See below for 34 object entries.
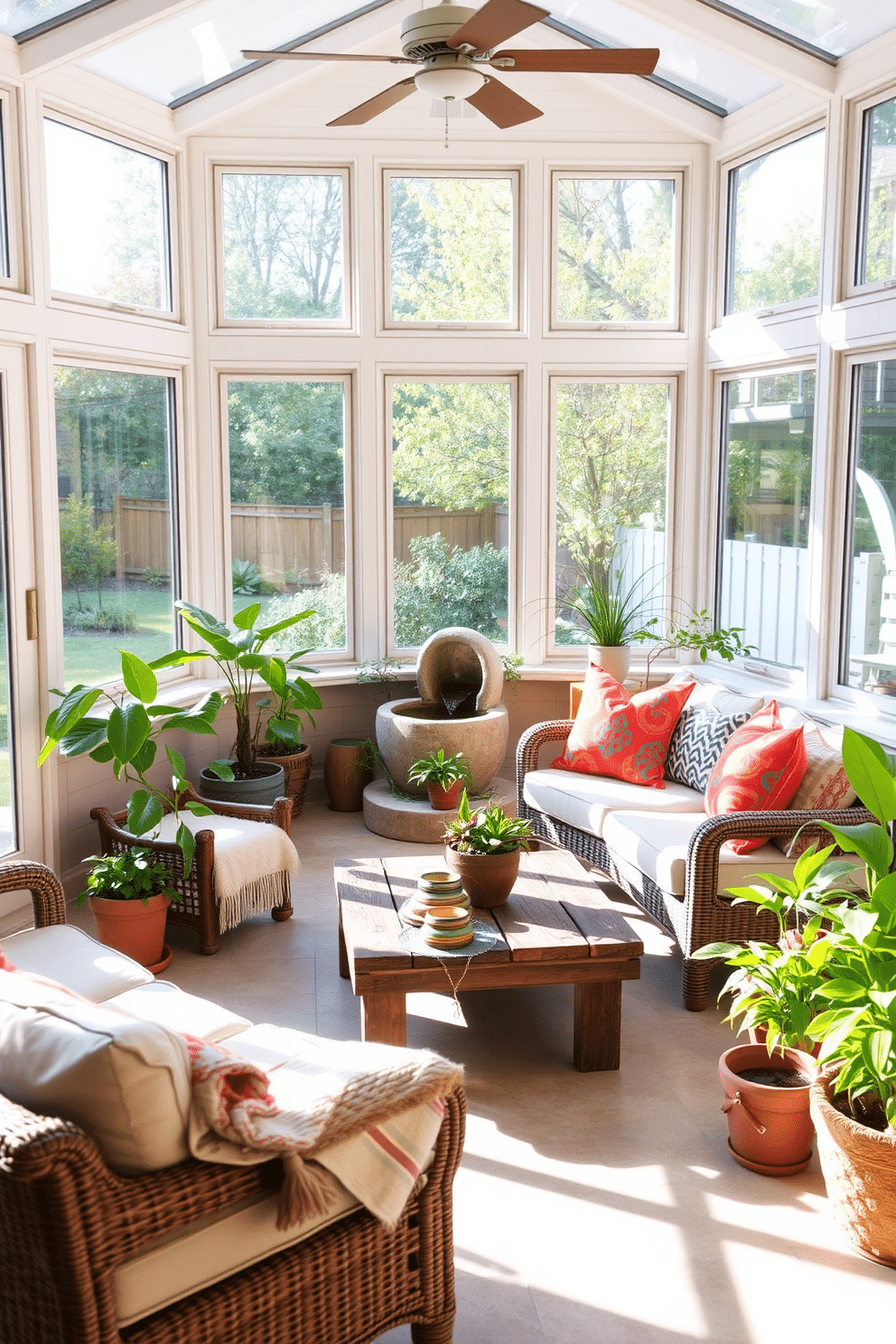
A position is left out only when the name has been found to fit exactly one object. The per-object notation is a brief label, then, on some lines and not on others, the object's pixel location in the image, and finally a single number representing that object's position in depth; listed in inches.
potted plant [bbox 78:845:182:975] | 160.7
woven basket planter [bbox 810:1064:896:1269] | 98.7
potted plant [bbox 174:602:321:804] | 207.0
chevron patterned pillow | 183.9
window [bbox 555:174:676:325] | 240.8
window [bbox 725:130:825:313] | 206.5
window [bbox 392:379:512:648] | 248.4
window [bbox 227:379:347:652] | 243.4
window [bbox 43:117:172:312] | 197.6
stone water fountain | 223.1
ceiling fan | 119.4
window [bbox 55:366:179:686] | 201.3
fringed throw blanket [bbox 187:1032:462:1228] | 74.4
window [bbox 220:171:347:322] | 235.5
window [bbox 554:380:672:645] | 247.9
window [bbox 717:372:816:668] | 213.9
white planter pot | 227.9
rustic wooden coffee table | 128.7
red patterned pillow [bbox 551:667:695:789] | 193.0
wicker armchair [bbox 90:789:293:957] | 168.2
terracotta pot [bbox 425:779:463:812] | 220.7
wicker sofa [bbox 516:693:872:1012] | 148.5
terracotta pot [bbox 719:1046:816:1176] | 113.1
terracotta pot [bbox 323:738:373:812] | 241.6
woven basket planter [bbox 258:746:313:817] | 231.6
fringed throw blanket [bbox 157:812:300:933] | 171.2
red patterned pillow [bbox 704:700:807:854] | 155.3
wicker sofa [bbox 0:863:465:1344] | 67.6
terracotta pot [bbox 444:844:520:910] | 140.0
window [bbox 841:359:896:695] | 187.3
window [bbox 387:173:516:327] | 239.8
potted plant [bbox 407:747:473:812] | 218.8
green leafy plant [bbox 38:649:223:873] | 168.2
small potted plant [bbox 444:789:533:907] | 140.3
